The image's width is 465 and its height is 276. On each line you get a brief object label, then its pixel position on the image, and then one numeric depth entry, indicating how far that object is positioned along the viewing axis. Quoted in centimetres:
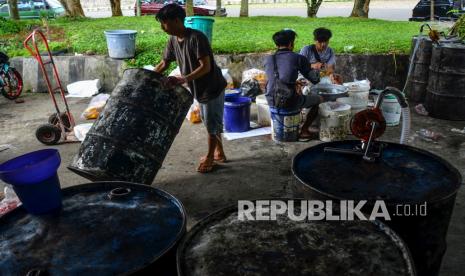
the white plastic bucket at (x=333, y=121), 574
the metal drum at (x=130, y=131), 375
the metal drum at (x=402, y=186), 226
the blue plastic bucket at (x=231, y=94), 641
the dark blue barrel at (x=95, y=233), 180
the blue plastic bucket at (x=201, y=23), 782
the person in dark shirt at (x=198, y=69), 415
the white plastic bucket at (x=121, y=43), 847
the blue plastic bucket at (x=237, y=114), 620
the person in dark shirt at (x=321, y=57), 650
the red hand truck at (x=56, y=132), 584
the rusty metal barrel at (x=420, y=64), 708
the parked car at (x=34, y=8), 1725
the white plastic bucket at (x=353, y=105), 621
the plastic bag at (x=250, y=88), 734
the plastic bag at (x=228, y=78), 776
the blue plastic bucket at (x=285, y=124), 570
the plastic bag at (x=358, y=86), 644
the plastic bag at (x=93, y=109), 712
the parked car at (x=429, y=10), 1656
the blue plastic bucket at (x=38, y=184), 210
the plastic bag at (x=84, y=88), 869
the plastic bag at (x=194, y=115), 685
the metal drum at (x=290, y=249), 171
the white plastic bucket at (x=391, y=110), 625
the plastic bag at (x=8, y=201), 388
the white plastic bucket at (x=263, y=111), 648
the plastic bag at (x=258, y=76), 756
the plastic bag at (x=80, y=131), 588
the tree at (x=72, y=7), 1439
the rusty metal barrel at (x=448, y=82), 644
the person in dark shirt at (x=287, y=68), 527
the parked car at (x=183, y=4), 1928
